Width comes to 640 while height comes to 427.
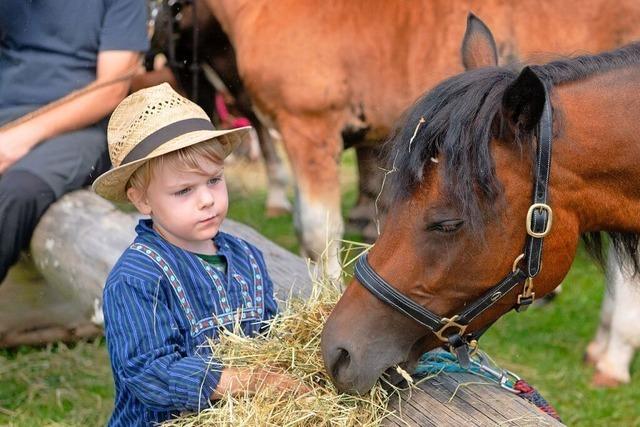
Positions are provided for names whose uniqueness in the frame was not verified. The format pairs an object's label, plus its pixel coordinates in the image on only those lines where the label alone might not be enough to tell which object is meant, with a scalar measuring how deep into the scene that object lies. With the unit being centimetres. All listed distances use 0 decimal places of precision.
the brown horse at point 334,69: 1010
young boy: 462
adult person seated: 799
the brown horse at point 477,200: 452
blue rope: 492
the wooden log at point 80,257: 770
